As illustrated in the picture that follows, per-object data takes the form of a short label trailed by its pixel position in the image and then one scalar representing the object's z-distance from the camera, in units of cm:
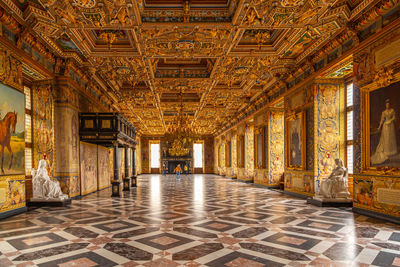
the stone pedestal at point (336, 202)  862
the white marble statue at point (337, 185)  879
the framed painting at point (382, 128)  635
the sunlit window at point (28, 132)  988
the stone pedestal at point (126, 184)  1454
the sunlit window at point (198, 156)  3751
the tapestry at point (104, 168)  1515
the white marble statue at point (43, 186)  913
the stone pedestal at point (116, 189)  1188
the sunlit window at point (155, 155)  3725
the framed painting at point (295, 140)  1098
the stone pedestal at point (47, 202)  900
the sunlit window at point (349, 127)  1004
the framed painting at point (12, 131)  706
